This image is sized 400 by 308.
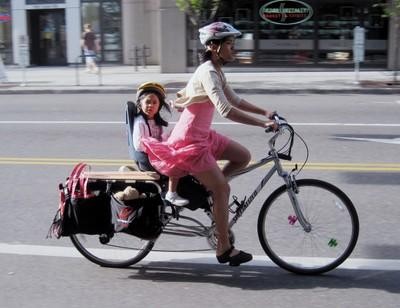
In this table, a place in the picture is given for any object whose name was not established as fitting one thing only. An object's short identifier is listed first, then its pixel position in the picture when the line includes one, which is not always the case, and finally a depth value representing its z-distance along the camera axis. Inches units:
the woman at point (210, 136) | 170.2
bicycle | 181.3
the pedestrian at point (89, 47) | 870.4
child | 185.6
